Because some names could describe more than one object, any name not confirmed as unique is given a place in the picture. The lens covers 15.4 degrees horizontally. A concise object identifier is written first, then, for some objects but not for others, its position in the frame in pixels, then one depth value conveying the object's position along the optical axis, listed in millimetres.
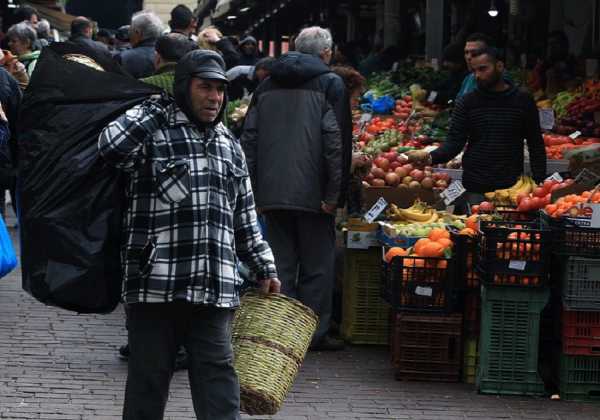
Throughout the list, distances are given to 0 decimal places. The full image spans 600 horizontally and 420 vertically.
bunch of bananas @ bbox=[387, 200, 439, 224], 13971
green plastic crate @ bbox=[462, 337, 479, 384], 12261
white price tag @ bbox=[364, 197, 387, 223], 14019
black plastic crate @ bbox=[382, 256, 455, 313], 12194
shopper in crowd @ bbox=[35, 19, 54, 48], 25031
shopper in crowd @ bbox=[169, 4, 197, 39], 16990
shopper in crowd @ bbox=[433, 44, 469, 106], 22969
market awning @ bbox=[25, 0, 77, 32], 47653
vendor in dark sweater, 14334
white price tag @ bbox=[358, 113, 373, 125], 20220
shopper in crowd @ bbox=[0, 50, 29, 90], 16505
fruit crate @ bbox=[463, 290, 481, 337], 12249
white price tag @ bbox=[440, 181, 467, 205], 14189
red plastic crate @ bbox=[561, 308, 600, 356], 11648
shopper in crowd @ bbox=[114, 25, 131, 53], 31218
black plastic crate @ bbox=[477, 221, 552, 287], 11648
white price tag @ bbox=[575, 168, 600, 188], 13740
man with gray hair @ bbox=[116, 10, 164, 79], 15668
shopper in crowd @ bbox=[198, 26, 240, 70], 17718
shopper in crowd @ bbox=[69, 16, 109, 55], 20701
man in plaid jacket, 8077
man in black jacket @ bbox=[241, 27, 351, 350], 13013
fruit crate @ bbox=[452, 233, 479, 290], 12249
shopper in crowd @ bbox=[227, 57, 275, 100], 20558
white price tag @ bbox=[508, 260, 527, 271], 11679
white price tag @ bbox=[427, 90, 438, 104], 23175
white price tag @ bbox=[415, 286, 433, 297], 12224
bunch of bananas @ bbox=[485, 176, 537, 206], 13910
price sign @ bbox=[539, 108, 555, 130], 16869
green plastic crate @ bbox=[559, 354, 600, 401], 11727
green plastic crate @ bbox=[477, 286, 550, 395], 11776
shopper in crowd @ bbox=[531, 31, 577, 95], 24206
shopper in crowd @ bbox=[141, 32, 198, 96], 12491
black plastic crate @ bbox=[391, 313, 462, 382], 12243
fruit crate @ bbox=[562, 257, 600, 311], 11485
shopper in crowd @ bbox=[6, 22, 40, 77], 19537
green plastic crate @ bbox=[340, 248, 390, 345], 13849
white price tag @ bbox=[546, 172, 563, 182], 14086
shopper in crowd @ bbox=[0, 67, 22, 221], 14080
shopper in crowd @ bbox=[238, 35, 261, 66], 27723
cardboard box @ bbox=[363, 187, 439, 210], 14553
